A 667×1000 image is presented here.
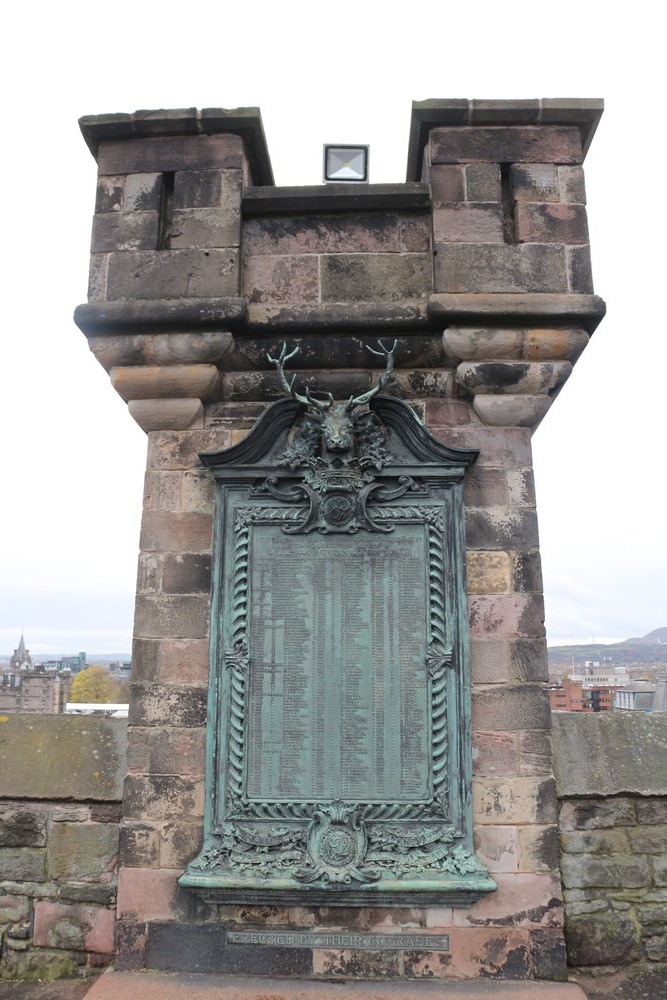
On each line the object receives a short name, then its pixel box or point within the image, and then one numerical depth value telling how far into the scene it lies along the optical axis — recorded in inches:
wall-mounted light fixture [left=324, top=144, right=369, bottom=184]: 193.9
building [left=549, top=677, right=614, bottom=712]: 1315.2
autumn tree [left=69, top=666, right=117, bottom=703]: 1728.6
